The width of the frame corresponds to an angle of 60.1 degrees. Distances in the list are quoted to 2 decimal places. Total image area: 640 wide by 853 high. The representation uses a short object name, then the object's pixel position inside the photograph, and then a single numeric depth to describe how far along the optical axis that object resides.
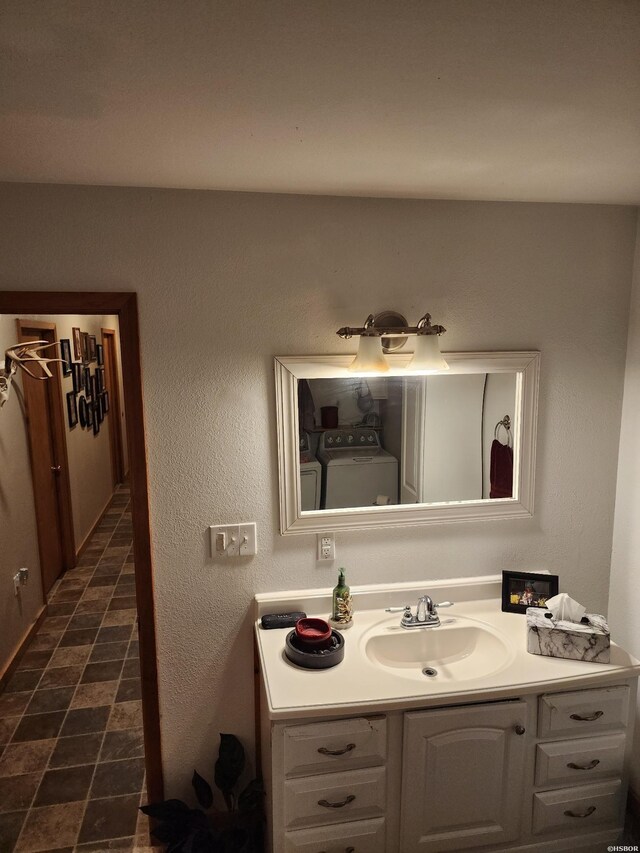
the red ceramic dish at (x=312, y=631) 1.90
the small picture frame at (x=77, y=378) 4.91
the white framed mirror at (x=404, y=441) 2.06
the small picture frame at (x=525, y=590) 2.21
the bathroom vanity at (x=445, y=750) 1.73
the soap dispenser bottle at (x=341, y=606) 2.08
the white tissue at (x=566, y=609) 2.01
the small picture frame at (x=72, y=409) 4.68
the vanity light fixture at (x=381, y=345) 1.93
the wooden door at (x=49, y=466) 3.87
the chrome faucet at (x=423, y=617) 2.09
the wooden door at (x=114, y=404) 6.82
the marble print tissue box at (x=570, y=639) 1.91
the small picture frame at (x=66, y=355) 4.55
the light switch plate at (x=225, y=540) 2.06
